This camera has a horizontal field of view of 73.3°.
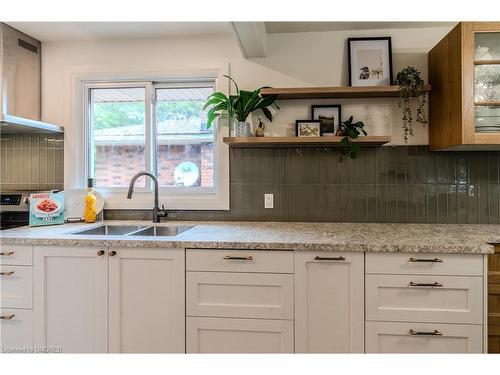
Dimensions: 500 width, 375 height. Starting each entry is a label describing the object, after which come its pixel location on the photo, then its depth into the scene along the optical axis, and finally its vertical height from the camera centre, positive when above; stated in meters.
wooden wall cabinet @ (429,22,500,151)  1.87 +0.58
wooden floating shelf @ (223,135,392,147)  2.10 +0.30
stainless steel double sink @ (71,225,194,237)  2.24 -0.29
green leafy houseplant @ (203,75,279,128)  2.24 +0.56
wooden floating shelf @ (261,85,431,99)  2.14 +0.62
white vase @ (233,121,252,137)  2.23 +0.39
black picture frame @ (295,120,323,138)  2.31 +0.44
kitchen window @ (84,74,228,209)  2.52 +0.37
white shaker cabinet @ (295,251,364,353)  1.66 -0.57
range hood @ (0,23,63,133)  2.19 +0.72
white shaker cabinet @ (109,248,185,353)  1.75 -0.60
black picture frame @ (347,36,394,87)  2.27 +0.97
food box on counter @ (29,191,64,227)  2.19 -0.14
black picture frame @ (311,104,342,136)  2.33 +0.49
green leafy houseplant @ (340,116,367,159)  2.11 +0.32
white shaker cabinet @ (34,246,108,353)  1.80 -0.60
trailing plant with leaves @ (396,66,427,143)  2.13 +0.60
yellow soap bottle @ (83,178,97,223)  2.38 -0.15
